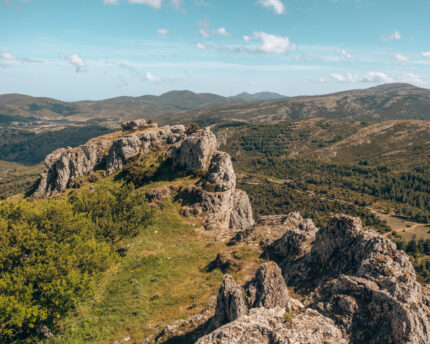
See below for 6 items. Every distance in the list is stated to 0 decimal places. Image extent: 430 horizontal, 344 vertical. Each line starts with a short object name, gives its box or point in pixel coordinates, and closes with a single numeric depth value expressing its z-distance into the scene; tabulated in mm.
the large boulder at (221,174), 63625
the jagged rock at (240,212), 65425
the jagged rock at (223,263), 36138
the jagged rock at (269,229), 42025
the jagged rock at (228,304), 18594
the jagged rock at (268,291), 19859
